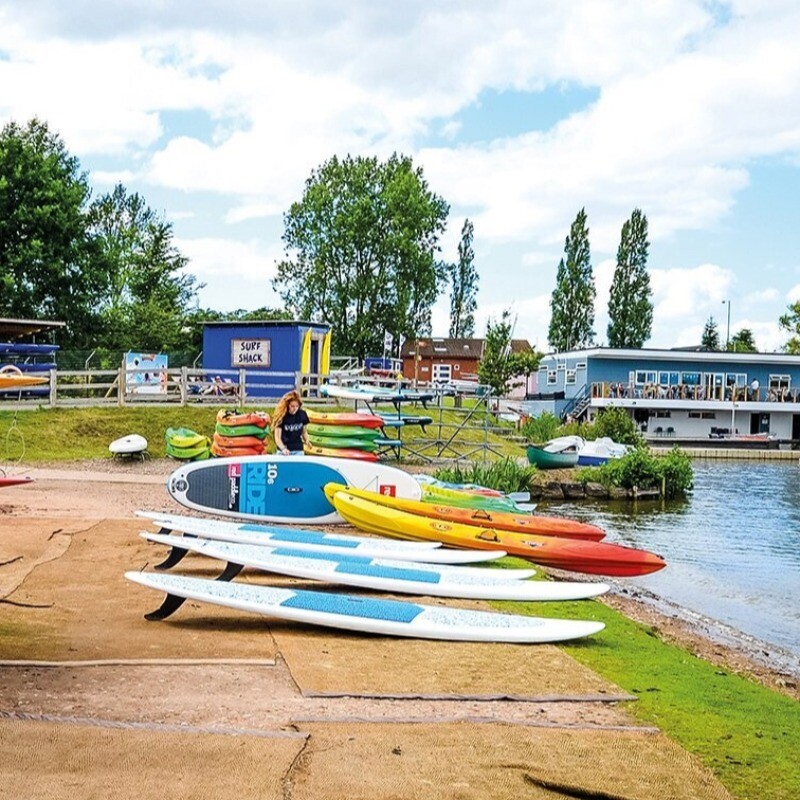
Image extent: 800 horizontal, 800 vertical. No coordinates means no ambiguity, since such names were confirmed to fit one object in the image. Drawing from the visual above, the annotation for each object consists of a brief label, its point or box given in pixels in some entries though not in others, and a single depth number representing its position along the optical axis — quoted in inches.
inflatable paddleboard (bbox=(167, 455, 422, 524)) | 541.3
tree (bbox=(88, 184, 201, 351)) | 1748.3
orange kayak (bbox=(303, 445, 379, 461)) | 796.6
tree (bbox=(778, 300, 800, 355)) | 2701.8
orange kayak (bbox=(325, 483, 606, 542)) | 517.0
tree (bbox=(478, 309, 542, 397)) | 2143.2
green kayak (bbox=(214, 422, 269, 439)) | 818.8
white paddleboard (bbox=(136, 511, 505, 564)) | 414.0
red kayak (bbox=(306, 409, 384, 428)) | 824.3
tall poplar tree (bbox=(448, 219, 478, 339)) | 3297.2
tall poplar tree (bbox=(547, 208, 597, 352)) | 2881.4
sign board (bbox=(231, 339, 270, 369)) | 1339.8
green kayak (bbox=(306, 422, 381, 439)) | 823.7
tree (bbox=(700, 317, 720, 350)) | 3244.1
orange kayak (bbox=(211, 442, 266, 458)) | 808.9
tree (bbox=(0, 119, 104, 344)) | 1507.1
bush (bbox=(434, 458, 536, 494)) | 846.5
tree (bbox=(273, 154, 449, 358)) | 2348.7
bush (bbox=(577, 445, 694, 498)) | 1088.8
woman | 586.6
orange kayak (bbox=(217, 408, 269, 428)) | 820.0
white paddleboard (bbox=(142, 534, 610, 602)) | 357.1
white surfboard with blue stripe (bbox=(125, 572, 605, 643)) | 296.5
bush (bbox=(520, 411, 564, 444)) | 1386.6
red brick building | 2837.1
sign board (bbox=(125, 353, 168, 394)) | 1098.7
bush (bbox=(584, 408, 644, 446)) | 1493.6
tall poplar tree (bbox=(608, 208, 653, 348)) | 2824.8
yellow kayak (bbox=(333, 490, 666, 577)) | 480.4
